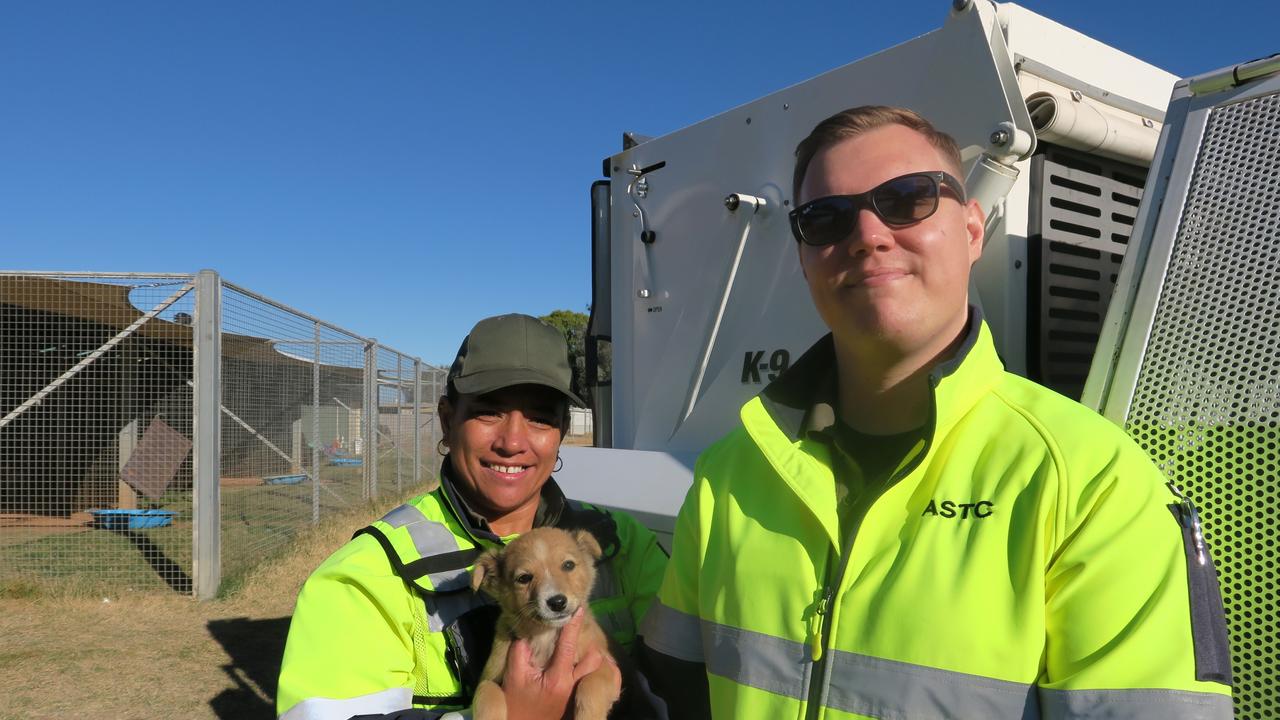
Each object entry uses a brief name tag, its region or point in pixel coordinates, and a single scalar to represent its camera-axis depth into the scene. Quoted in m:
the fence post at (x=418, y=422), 16.36
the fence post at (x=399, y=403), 15.73
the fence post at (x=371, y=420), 13.71
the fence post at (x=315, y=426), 11.09
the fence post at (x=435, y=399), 19.89
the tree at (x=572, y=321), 36.41
